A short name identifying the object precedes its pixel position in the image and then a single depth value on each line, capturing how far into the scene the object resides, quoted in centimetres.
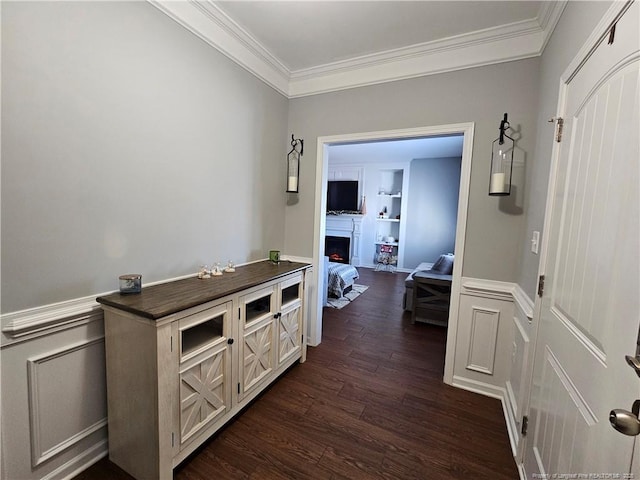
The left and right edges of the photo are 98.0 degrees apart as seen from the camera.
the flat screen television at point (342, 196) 702
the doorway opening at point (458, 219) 220
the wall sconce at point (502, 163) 195
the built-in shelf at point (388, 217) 680
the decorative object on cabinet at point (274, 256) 257
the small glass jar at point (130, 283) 150
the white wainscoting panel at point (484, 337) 212
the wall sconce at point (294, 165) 275
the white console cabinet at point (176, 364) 131
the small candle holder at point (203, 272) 194
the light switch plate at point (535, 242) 162
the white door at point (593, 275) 76
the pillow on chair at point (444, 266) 384
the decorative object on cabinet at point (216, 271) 202
